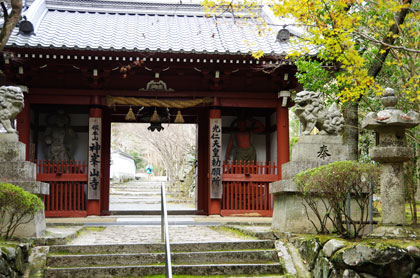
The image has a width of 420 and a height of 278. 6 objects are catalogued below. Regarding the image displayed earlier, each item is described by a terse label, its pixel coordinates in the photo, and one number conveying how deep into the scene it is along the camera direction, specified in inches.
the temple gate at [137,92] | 461.1
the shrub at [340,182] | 249.0
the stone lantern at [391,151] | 241.6
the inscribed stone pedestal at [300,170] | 303.0
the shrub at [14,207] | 260.5
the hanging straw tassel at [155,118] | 534.0
